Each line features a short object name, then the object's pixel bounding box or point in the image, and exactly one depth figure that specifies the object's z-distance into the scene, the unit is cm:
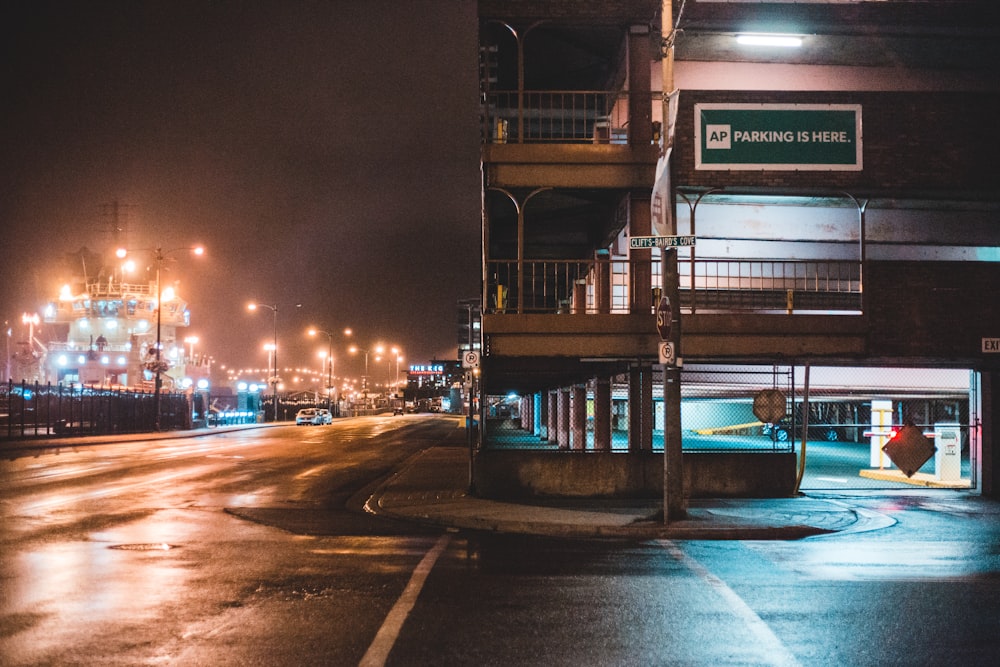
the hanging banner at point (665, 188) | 1334
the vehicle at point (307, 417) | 7044
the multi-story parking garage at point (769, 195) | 1636
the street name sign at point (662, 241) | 1305
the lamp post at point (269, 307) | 6425
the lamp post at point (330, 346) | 7412
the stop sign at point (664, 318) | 1318
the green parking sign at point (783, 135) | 1639
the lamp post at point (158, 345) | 4528
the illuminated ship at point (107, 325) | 9456
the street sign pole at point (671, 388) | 1330
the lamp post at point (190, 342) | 11510
